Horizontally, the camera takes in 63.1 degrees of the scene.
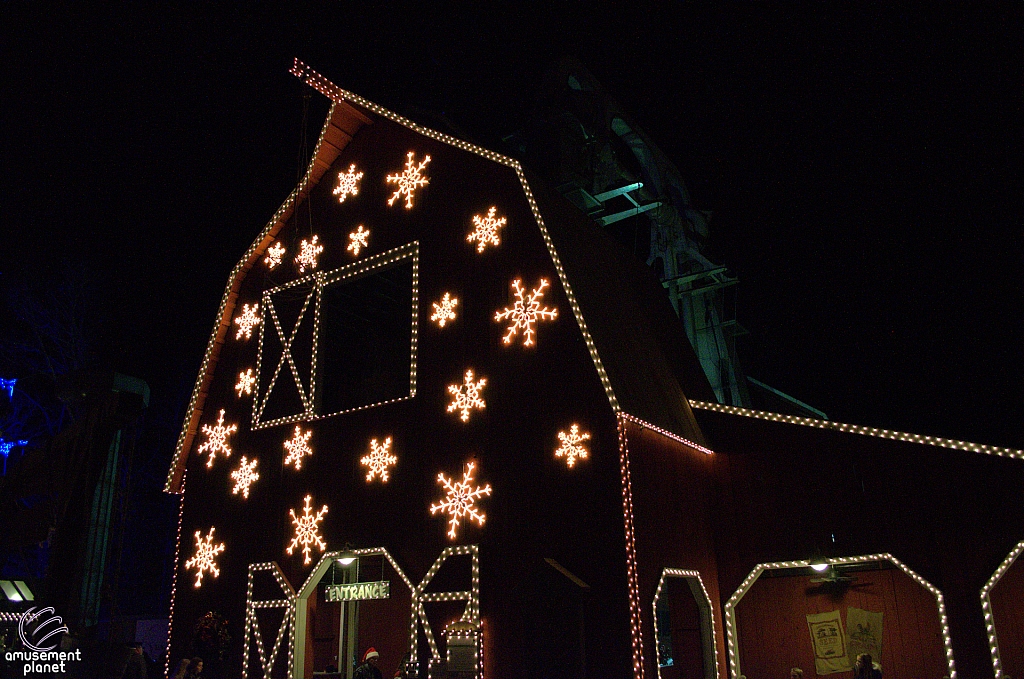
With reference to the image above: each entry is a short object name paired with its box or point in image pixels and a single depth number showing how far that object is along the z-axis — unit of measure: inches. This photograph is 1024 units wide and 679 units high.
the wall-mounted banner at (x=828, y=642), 555.2
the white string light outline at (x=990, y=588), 430.5
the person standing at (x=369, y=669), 519.2
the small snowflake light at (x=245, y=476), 603.5
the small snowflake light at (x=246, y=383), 639.8
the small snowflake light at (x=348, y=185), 640.4
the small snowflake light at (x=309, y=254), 639.1
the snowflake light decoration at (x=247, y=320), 661.3
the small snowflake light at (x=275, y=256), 661.9
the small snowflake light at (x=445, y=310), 548.7
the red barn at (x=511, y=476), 457.4
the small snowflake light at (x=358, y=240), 615.5
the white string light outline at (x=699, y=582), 471.2
